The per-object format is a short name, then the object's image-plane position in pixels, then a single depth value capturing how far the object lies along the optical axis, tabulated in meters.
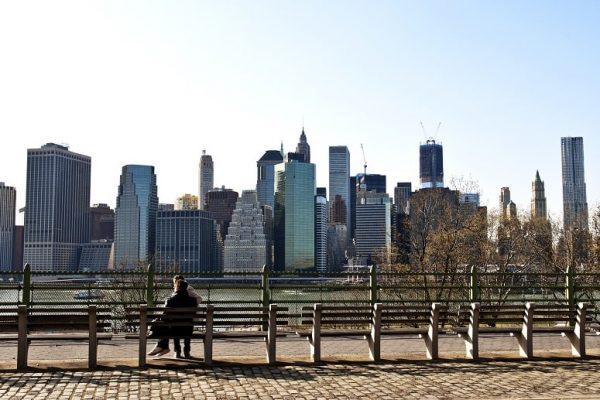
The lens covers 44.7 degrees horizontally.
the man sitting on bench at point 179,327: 12.27
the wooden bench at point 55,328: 11.32
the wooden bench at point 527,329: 12.87
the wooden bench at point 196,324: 11.85
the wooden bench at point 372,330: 12.29
